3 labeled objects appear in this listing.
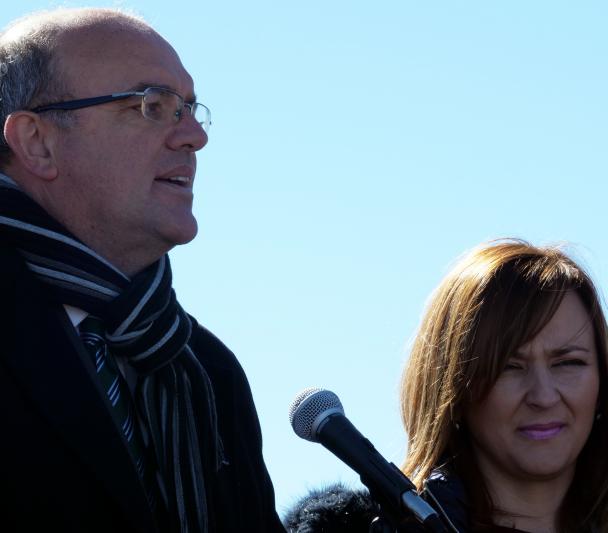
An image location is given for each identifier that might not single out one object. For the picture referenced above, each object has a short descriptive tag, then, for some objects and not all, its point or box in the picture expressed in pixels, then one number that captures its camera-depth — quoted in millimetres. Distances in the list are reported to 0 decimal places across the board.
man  8055
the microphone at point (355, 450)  7547
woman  9945
